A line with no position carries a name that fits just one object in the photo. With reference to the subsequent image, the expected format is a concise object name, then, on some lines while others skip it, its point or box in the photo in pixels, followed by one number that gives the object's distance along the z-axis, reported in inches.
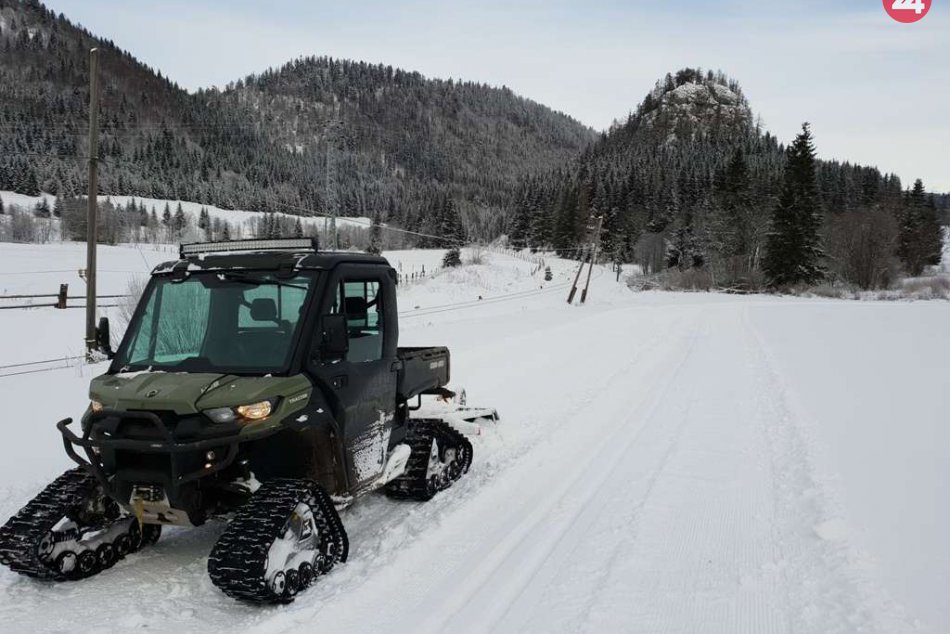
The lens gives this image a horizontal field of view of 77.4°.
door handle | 171.9
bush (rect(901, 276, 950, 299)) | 1859.9
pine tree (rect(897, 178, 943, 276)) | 2957.7
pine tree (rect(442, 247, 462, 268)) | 2832.2
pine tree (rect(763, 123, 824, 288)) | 2087.8
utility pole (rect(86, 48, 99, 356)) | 570.3
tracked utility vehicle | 144.3
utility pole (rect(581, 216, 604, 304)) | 1552.7
